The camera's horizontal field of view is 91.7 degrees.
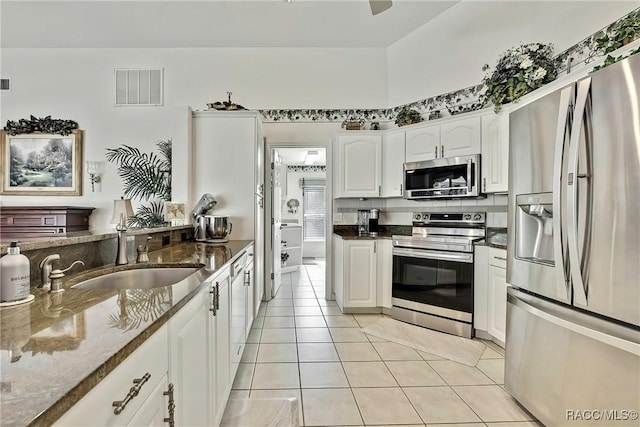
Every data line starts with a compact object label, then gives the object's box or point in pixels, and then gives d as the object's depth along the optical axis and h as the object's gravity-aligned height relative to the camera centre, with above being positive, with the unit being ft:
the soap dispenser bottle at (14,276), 2.92 -0.65
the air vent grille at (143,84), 13.44 +5.43
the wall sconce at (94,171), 13.16 +1.61
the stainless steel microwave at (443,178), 10.00 +1.13
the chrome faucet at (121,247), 5.31 -0.66
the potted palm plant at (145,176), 12.99 +1.42
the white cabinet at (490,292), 8.60 -2.32
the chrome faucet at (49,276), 3.48 -0.76
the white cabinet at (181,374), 1.97 -1.56
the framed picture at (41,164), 13.37 +1.91
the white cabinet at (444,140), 10.03 +2.46
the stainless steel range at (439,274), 9.61 -2.06
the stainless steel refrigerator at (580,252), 4.03 -0.60
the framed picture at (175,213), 9.89 -0.12
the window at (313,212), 26.61 -0.16
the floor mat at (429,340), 8.41 -3.89
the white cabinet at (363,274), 11.59 -2.38
